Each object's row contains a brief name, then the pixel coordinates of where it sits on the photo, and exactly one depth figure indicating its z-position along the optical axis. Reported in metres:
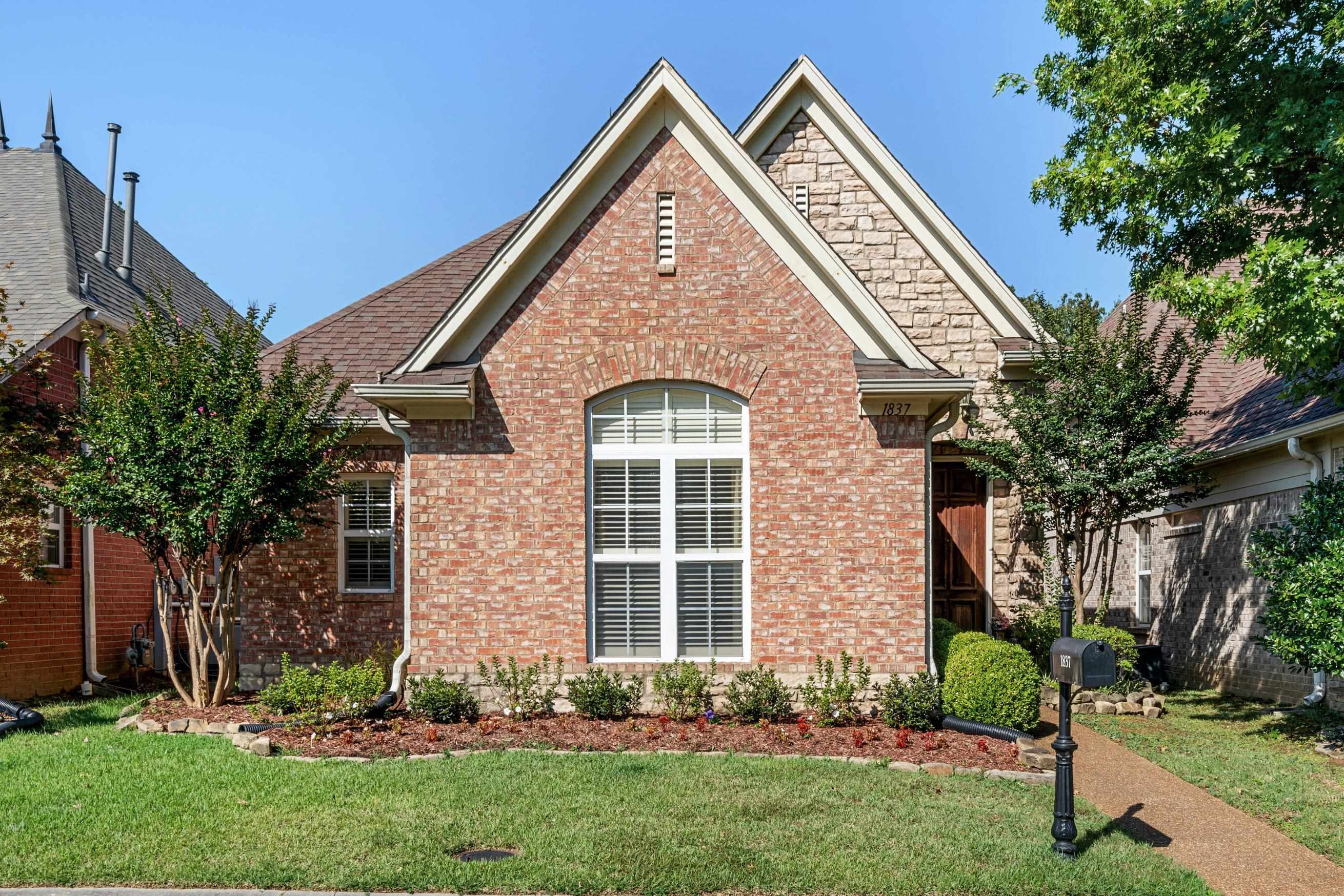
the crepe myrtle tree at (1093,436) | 13.62
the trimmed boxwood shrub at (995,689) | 10.61
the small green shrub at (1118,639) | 12.92
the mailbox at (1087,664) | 6.90
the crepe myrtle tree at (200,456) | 11.39
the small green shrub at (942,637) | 12.30
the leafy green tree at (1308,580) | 10.00
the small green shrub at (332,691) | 10.68
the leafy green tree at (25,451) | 11.88
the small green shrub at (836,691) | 10.74
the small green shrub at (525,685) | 10.98
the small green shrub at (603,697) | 10.89
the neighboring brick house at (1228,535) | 13.12
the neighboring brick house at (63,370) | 13.62
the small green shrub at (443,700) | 10.84
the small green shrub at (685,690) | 10.92
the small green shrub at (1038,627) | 13.66
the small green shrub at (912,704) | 10.61
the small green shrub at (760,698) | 10.79
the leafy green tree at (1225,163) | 9.77
